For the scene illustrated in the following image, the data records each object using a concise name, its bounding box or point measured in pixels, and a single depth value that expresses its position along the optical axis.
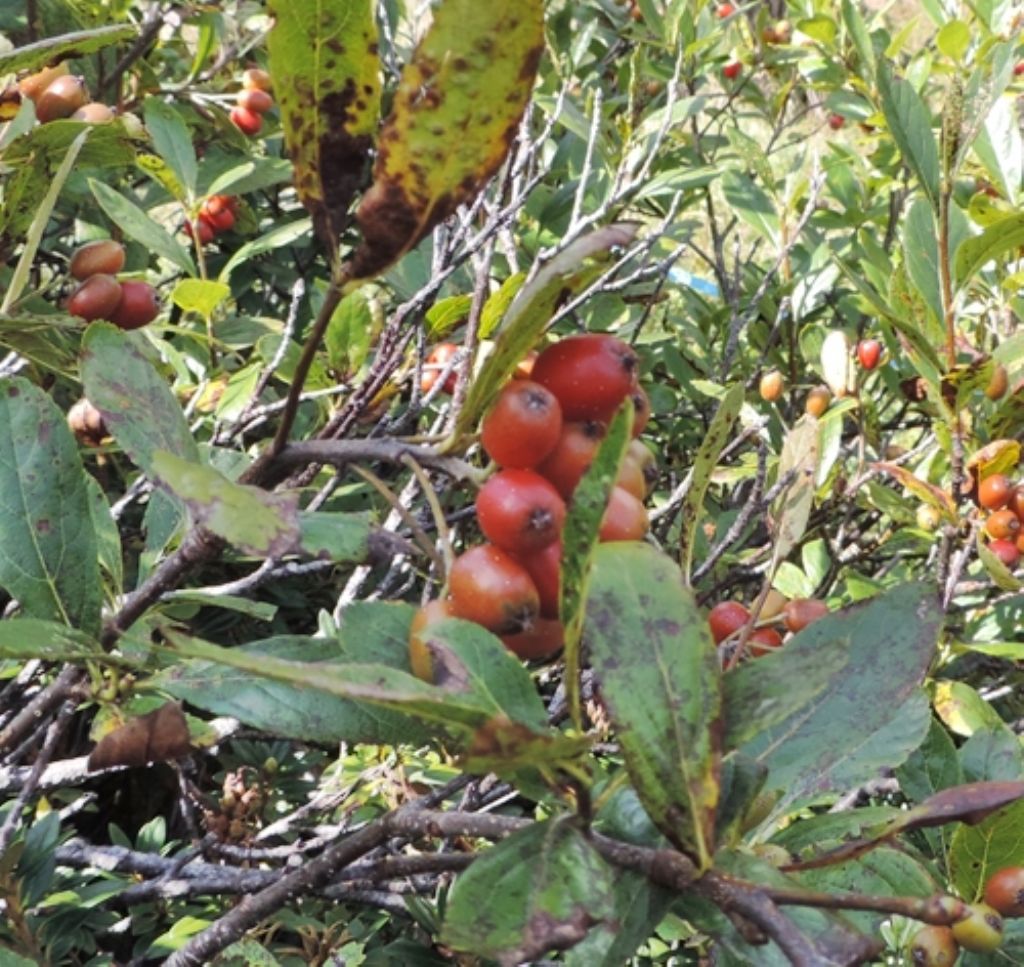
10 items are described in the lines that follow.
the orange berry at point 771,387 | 0.42
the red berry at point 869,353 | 0.41
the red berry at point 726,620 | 0.21
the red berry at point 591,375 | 0.16
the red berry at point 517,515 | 0.15
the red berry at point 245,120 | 0.46
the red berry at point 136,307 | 0.27
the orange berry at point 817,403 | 0.40
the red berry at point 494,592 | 0.15
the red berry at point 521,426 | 0.15
